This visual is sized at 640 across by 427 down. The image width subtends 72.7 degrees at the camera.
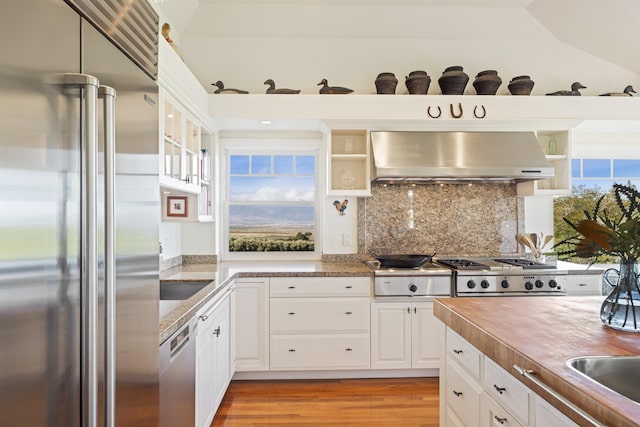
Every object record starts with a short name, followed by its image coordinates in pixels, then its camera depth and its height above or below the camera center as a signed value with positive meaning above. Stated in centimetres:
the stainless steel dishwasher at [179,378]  172 -71
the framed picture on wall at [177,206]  328 +7
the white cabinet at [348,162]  400 +49
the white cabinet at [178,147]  248 +45
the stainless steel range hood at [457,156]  366 +51
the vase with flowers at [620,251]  149 -13
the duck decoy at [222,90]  369 +109
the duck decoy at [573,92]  392 +112
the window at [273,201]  427 +14
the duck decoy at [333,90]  377 +109
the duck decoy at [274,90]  373 +108
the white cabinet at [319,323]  345 -86
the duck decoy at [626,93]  397 +113
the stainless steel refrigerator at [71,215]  75 +0
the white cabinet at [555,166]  394 +45
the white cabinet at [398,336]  348 -97
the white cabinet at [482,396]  128 -64
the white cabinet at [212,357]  231 -86
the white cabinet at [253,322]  344 -85
